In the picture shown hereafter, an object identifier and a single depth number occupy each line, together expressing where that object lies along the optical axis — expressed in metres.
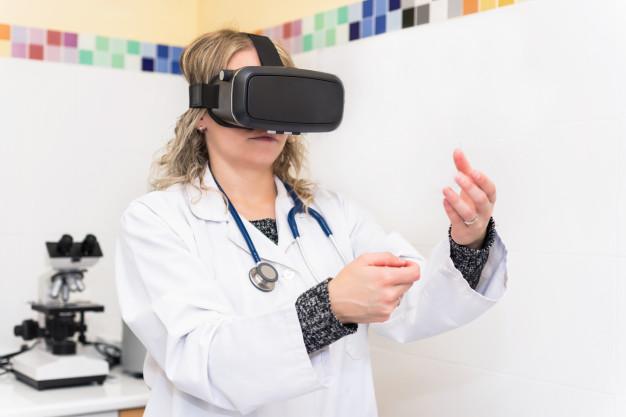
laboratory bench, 1.84
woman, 1.18
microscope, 2.05
